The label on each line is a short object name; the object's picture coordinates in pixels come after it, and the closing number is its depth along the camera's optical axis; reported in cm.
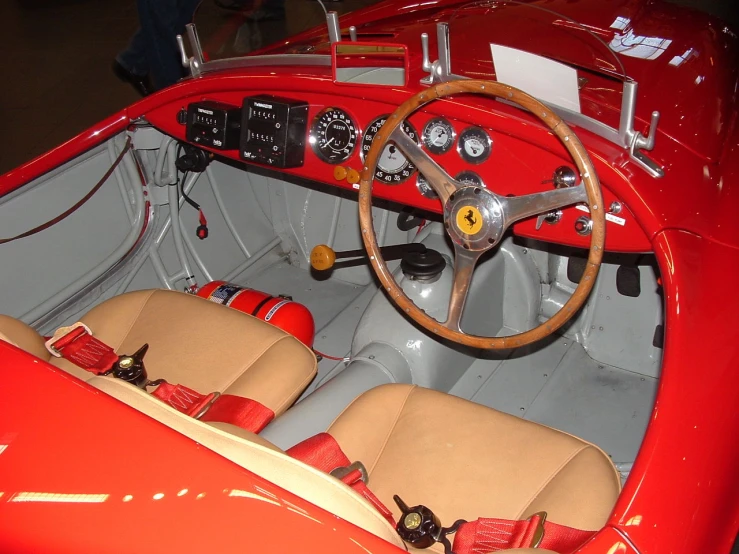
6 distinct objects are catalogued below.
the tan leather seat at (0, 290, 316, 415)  190
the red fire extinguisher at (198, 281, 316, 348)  252
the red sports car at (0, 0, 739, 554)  111
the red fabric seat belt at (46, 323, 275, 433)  179
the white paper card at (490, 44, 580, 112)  152
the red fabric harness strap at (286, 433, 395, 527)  154
